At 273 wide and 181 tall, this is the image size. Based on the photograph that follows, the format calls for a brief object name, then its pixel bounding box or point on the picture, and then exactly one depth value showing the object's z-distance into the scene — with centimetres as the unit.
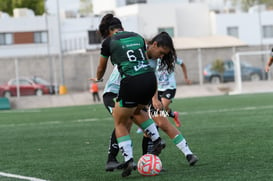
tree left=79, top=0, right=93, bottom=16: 11844
